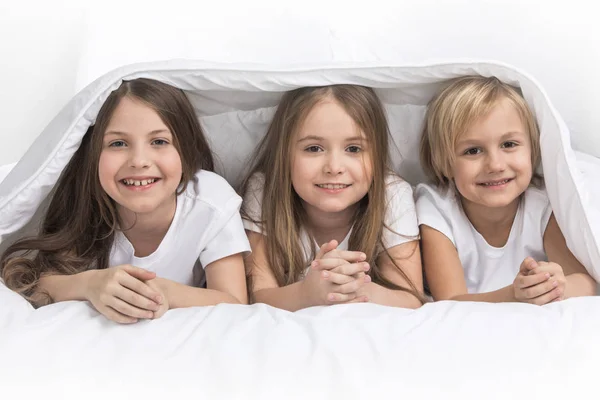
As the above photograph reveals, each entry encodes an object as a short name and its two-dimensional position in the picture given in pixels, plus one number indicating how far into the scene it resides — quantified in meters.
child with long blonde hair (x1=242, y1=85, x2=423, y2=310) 1.46
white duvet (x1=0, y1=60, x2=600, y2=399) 1.03
